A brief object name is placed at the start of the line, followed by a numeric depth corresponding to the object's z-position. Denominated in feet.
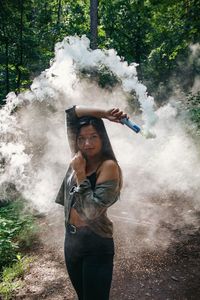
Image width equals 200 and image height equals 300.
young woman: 7.66
